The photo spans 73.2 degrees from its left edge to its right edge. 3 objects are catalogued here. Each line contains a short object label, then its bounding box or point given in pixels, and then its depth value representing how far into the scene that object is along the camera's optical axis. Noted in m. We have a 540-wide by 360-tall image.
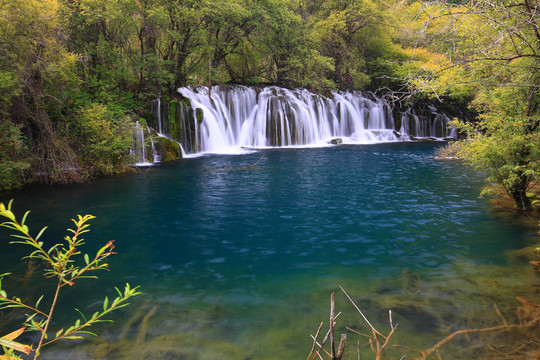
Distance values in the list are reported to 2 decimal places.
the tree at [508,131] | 6.74
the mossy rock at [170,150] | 21.30
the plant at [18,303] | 1.61
